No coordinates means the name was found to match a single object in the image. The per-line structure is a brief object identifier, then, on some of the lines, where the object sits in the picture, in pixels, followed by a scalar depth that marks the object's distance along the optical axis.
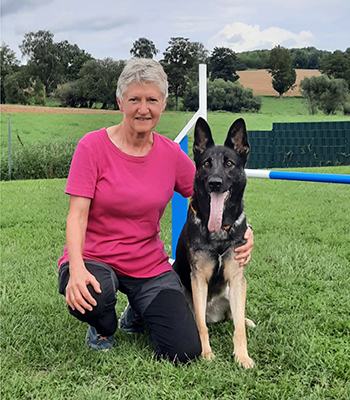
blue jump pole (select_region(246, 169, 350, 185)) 2.63
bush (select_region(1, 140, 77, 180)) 9.85
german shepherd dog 2.29
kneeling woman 2.28
